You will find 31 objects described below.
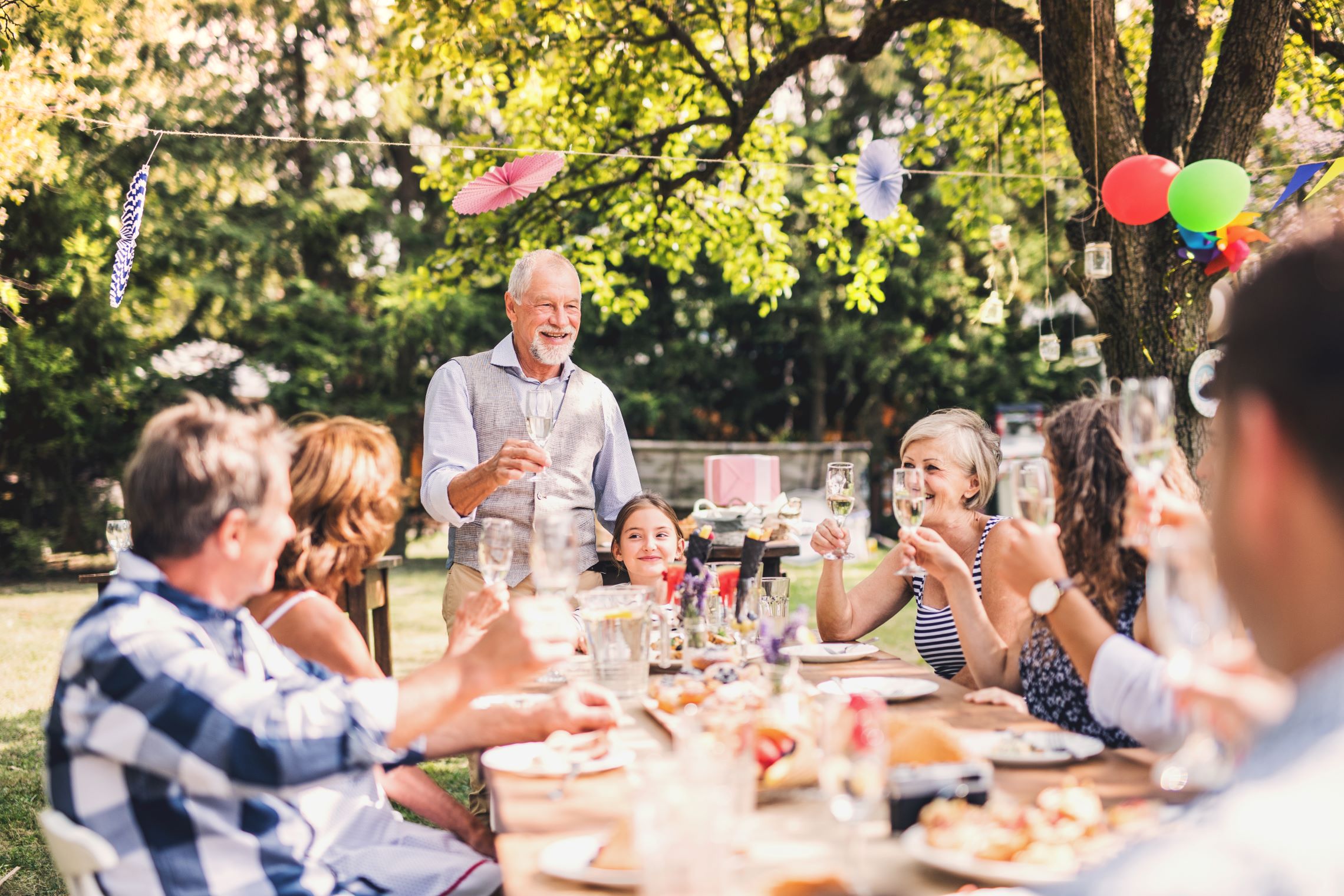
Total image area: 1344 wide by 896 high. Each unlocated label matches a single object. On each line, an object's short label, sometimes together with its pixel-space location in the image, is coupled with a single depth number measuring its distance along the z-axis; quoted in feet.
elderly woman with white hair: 10.59
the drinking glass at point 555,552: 6.57
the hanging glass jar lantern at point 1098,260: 15.97
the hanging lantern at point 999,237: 18.81
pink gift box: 28.76
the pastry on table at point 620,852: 4.33
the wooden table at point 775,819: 4.20
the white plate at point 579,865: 4.23
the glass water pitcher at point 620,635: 7.59
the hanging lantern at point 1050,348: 18.62
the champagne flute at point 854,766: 3.69
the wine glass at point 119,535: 17.21
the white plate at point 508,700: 6.98
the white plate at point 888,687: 7.50
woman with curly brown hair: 6.96
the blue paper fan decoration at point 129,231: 16.11
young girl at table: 11.59
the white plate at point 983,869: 3.94
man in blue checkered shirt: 4.58
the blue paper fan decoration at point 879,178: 18.98
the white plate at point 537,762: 5.89
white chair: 4.49
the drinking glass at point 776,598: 9.27
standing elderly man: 12.37
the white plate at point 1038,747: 5.67
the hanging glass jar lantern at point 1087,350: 17.11
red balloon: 14.47
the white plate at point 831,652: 9.32
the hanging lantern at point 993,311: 19.47
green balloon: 13.60
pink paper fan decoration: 15.48
